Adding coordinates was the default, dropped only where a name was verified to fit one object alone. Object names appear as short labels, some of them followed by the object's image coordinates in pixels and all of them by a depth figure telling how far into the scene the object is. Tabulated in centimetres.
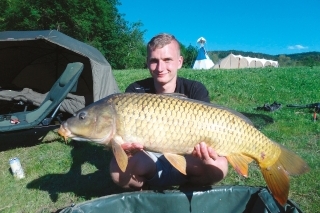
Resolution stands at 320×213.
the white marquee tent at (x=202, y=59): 2511
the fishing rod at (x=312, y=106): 421
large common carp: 144
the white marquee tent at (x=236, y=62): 2619
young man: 191
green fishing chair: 312
